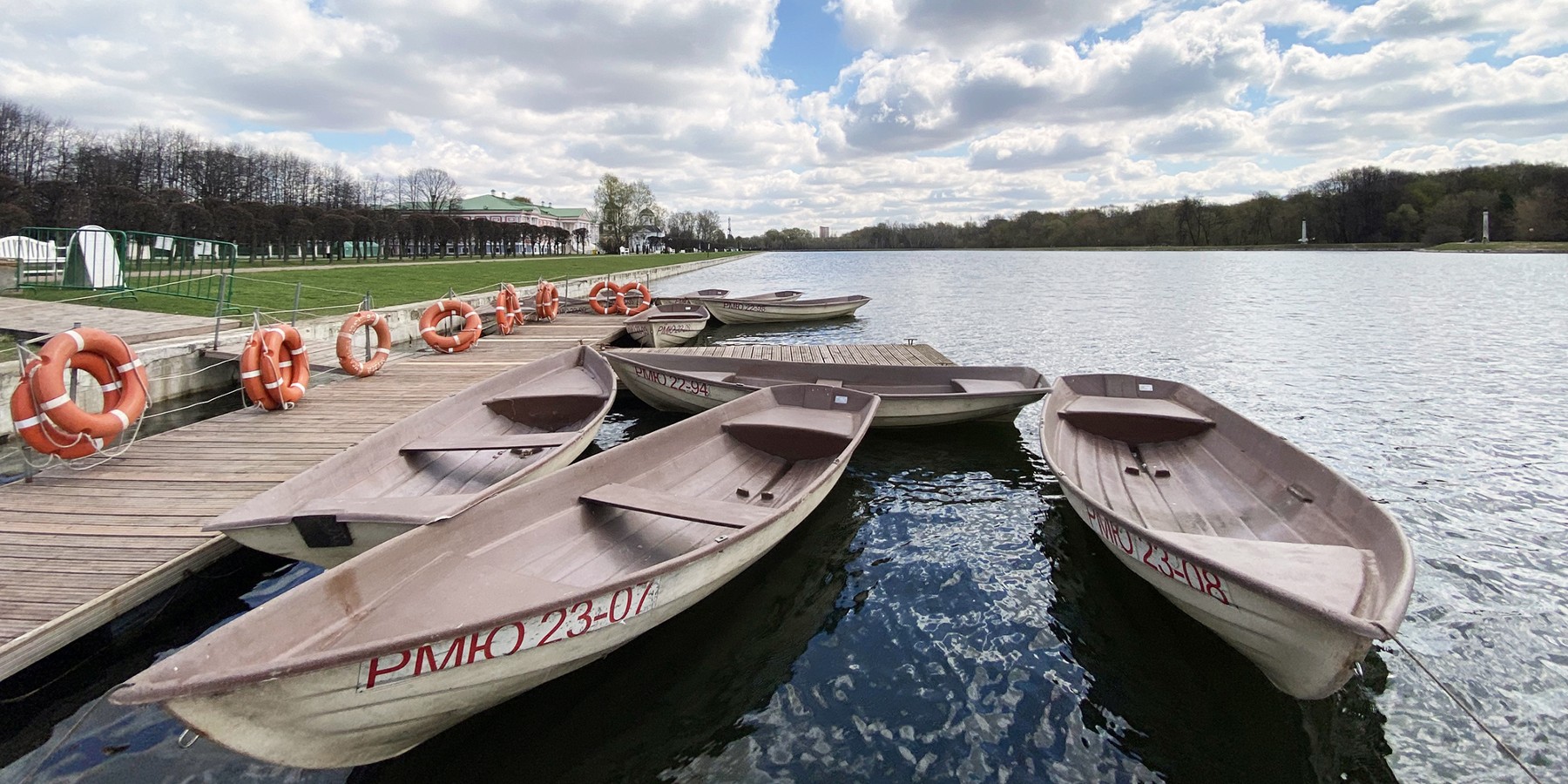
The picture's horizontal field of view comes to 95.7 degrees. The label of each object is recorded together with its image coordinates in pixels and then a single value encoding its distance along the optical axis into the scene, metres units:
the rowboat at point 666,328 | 20.02
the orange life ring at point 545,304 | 22.20
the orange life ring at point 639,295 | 25.02
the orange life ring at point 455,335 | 15.57
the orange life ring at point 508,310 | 19.19
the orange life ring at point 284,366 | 9.59
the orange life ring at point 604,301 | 25.06
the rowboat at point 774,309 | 27.39
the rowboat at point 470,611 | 3.03
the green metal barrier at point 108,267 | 18.34
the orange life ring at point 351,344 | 12.12
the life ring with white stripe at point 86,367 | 6.72
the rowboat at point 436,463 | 5.09
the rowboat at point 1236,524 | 3.76
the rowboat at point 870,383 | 10.28
